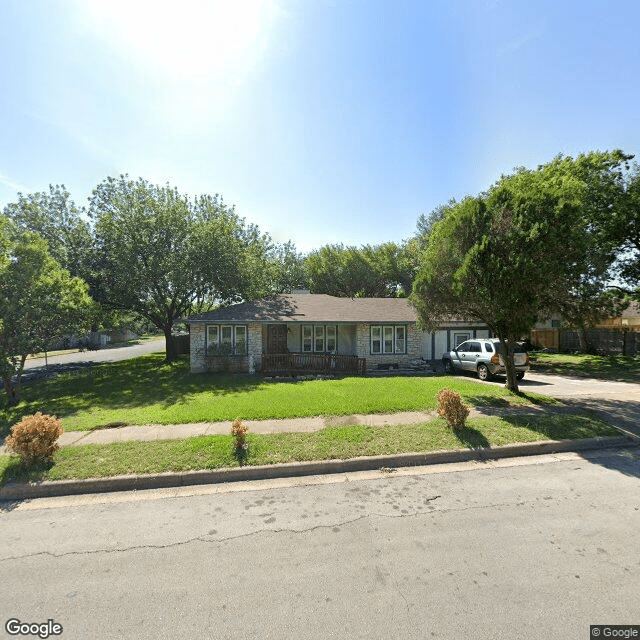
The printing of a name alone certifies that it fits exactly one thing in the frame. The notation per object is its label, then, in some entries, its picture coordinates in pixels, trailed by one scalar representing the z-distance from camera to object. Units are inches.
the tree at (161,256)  748.6
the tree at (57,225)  780.0
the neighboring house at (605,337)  962.1
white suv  562.9
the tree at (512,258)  335.6
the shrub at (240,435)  248.1
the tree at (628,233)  689.6
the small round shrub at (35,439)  222.8
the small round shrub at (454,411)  284.2
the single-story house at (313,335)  660.1
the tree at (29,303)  394.6
